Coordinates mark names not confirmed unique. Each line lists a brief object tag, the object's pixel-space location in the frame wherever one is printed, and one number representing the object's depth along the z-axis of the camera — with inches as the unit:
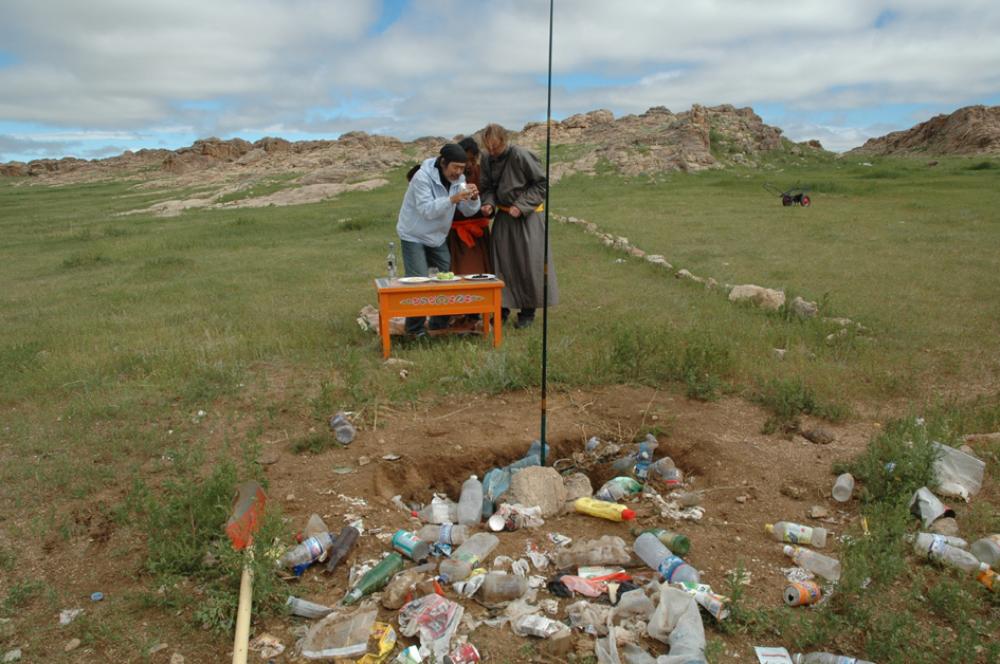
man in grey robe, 249.9
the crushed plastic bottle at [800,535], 122.8
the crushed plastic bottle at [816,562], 113.4
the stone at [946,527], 122.8
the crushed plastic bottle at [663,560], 111.0
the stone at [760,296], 279.9
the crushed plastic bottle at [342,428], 167.5
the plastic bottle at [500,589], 109.0
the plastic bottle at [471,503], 140.2
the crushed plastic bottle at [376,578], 111.0
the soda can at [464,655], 94.7
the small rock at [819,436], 162.6
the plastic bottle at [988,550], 114.1
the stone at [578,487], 148.9
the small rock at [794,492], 139.9
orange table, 223.0
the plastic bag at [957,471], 135.1
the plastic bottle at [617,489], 146.4
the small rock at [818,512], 133.0
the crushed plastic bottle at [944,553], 111.9
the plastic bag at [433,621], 97.8
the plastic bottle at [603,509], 134.2
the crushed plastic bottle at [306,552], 118.2
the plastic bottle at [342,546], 120.3
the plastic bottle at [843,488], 138.4
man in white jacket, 237.3
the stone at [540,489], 141.4
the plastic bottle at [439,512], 140.2
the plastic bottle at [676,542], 119.3
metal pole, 148.3
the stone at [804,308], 263.6
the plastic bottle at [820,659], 92.4
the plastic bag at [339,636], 97.0
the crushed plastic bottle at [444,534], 129.0
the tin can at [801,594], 104.8
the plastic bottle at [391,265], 243.2
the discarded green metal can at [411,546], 122.5
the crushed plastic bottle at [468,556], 113.9
